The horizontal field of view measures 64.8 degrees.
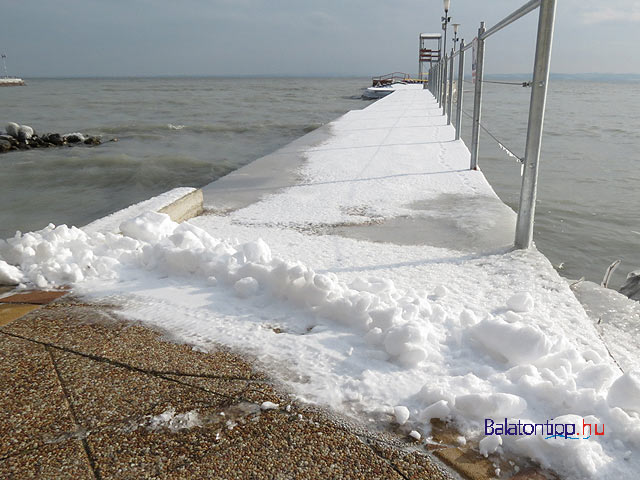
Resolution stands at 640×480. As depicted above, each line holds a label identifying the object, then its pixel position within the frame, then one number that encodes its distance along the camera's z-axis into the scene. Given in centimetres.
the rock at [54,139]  1366
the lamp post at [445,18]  1916
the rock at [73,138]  1396
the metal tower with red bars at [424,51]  3562
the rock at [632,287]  339
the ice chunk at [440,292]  240
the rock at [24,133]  1388
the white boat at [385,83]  2960
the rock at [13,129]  1410
